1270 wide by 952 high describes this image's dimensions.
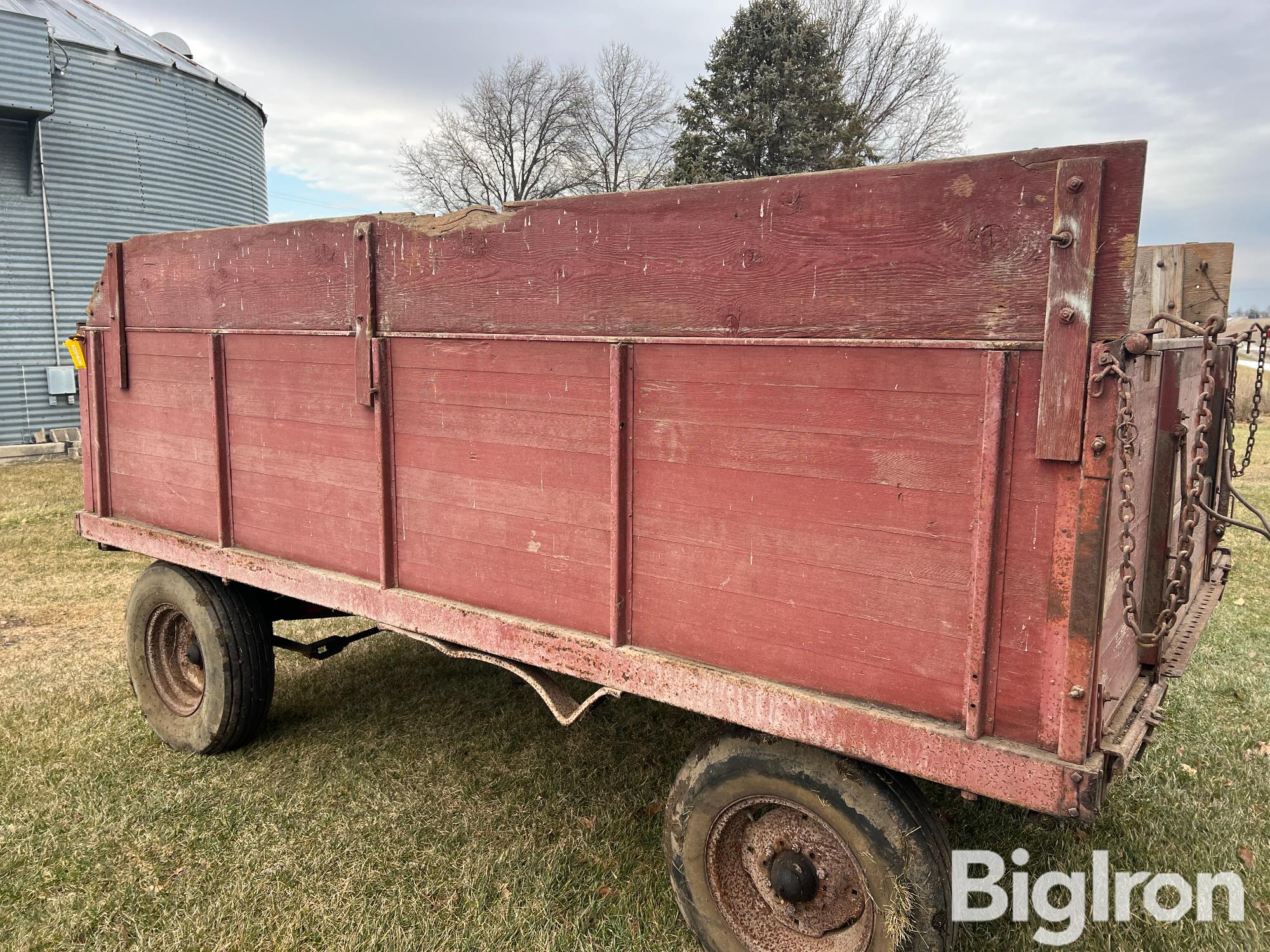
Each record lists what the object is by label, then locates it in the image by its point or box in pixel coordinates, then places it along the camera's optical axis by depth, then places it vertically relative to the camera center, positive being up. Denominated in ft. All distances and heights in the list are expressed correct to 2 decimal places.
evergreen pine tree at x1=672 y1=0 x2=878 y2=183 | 80.48 +26.00
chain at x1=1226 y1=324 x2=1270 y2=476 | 10.28 -0.25
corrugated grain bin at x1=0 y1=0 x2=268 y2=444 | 44.88 +11.25
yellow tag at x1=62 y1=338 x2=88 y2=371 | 16.07 +0.32
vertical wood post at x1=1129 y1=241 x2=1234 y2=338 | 11.59 +1.45
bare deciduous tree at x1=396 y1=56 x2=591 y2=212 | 114.83 +31.37
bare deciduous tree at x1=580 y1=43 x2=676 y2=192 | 111.55 +31.88
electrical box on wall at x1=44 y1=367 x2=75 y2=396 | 48.06 -0.69
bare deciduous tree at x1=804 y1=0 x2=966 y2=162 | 100.32 +35.24
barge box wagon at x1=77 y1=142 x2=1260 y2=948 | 6.69 -0.67
